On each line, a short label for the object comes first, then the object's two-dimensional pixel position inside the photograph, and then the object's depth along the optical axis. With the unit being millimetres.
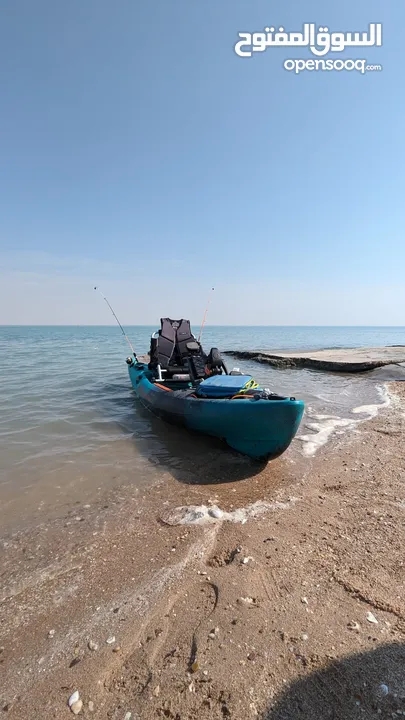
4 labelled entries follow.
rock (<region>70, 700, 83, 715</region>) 2080
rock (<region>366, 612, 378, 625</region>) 2605
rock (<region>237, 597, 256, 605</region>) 2857
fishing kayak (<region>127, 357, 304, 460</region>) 5676
